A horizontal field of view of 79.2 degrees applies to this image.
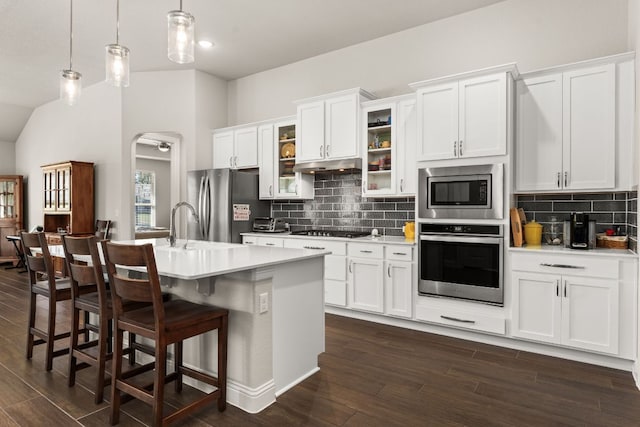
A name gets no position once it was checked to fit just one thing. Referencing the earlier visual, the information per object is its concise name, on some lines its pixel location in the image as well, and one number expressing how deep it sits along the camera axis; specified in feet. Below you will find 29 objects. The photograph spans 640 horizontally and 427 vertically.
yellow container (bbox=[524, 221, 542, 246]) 11.50
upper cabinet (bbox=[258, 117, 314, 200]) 17.10
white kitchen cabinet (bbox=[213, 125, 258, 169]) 18.24
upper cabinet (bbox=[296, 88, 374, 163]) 14.73
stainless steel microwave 11.21
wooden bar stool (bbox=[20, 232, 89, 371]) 9.26
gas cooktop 14.99
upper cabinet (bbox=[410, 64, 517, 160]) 11.10
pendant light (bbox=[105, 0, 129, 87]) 8.45
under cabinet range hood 14.69
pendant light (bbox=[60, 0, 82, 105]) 9.60
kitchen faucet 10.44
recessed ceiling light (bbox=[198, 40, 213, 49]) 16.08
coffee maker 10.28
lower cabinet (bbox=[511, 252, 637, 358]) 9.44
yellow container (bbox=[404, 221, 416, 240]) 13.88
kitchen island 7.59
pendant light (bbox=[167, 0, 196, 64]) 7.58
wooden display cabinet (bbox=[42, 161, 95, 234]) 21.08
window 30.63
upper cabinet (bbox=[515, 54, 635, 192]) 10.12
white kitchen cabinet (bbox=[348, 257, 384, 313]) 13.21
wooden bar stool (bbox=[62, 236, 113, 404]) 7.70
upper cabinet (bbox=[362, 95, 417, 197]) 13.62
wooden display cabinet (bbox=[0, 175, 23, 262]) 27.53
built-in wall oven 11.14
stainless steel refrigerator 16.96
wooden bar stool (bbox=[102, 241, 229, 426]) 6.46
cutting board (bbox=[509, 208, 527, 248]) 11.09
